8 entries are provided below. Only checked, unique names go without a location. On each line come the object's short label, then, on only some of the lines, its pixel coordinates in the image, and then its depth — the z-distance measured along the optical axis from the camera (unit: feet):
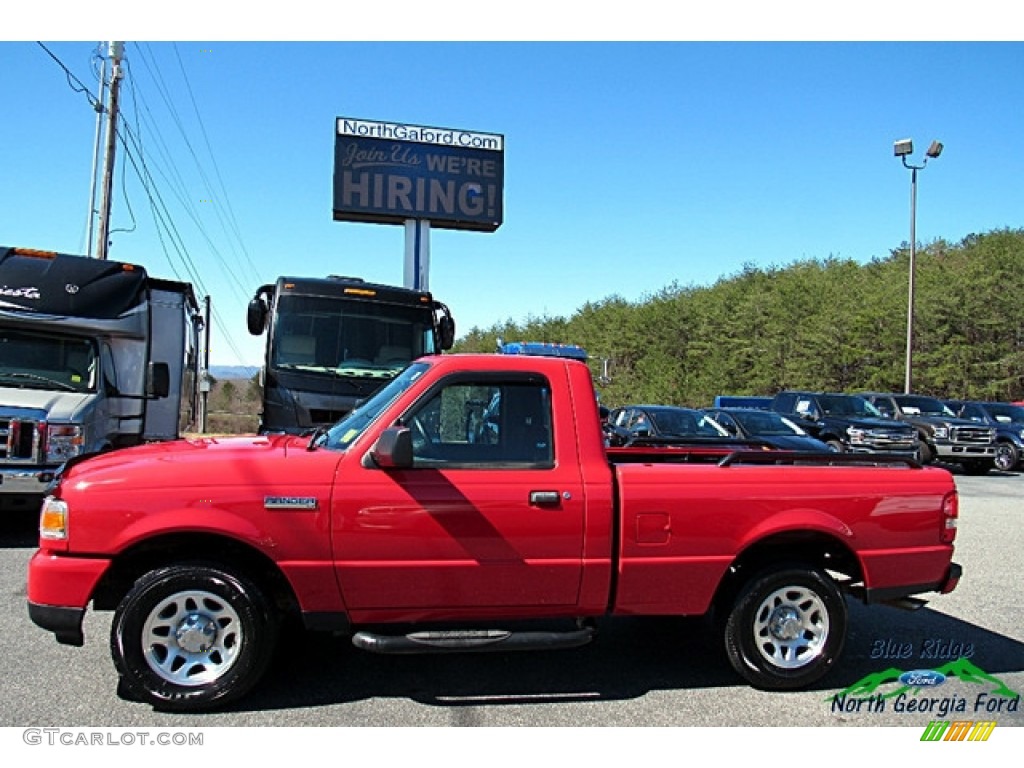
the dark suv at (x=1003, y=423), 65.82
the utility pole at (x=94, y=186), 70.40
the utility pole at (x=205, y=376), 49.19
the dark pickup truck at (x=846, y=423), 58.44
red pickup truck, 12.94
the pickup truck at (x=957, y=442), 62.13
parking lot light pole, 89.66
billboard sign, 70.28
